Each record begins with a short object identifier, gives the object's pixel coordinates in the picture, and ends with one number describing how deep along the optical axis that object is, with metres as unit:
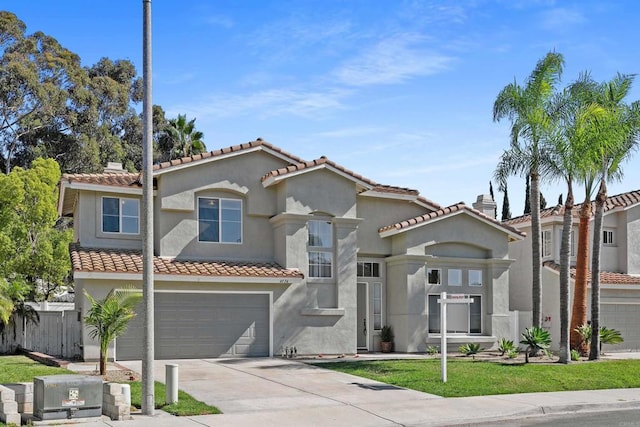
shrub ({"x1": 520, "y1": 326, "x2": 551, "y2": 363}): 24.33
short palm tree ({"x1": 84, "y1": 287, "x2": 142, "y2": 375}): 18.78
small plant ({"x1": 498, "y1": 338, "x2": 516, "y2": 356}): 25.25
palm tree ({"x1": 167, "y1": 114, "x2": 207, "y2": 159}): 55.66
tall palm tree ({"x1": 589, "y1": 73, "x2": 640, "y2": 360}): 24.81
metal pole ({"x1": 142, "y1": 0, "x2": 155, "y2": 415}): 14.51
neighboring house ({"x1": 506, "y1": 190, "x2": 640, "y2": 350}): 30.23
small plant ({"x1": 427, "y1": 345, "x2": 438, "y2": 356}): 25.69
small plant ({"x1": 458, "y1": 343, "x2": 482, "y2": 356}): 24.96
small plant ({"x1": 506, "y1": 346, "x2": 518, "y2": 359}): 24.72
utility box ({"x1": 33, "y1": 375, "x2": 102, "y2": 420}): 13.69
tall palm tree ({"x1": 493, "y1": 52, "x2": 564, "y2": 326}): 24.66
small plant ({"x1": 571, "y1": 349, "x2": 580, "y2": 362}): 24.92
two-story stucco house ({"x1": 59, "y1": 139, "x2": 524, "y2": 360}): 23.86
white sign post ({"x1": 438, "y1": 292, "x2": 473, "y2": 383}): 19.34
